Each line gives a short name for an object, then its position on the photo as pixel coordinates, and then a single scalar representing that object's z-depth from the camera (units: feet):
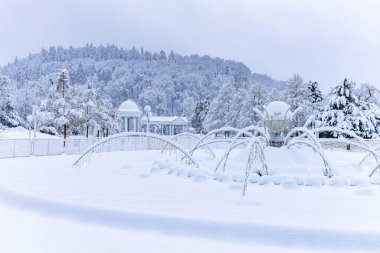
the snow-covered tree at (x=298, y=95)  159.43
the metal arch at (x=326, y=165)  38.58
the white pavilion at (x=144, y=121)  140.26
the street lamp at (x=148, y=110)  106.54
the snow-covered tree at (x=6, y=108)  172.55
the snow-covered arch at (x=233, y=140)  39.08
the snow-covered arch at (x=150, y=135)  41.90
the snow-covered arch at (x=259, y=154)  33.71
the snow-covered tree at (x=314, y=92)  170.71
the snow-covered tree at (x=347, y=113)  126.00
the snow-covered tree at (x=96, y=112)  163.43
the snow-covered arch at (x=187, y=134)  56.47
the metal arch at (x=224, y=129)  46.28
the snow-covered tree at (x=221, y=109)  189.57
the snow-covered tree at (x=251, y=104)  171.64
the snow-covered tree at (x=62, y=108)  145.18
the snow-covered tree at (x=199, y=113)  257.14
